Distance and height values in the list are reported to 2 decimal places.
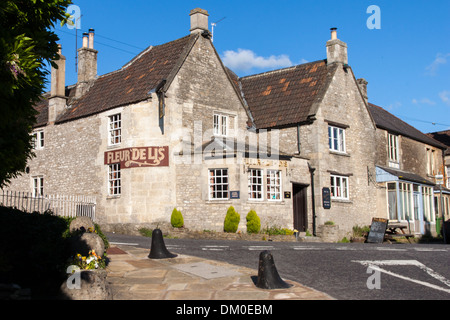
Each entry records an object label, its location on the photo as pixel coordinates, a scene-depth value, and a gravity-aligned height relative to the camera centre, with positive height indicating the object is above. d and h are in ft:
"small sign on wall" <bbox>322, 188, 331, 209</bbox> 83.03 +1.94
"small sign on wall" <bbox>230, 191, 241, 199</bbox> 72.64 +2.33
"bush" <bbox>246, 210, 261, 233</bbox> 71.92 -1.65
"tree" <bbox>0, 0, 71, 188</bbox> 20.65 +6.21
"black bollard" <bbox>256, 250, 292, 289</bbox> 29.55 -3.75
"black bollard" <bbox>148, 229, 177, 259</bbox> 41.30 -2.99
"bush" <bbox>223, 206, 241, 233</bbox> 71.10 -1.37
